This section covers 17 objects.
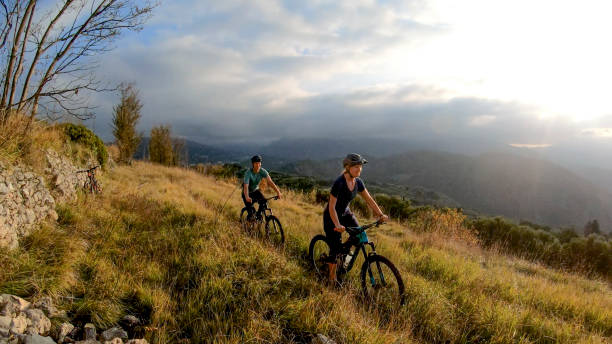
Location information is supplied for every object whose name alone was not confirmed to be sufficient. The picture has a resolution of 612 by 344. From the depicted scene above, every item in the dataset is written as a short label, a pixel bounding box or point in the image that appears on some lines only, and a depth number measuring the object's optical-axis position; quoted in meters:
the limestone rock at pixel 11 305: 3.11
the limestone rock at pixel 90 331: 3.28
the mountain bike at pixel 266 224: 6.98
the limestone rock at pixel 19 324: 2.88
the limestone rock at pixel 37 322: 3.12
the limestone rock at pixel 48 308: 3.45
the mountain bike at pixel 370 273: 4.70
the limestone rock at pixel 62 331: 3.18
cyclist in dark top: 4.86
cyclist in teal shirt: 7.17
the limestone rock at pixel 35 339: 2.81
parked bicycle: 8.52
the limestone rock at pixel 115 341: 3.20
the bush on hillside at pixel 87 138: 9.88
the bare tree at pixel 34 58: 6.35
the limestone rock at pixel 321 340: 3.52
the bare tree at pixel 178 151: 31.30
